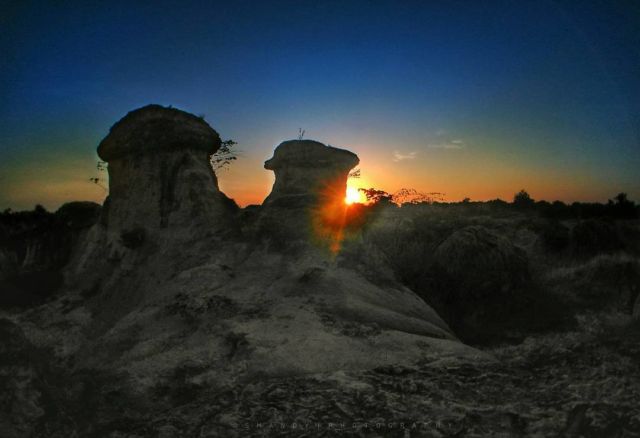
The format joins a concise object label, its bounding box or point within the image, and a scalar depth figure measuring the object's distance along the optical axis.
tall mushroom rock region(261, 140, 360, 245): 7.39
